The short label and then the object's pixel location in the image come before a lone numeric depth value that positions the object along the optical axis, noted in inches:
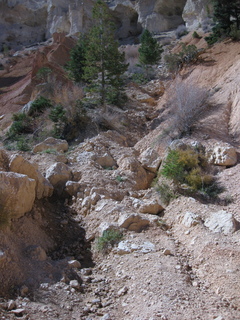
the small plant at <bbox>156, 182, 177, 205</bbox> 289.1
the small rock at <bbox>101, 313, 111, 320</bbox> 162.3
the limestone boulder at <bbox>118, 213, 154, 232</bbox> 242.8
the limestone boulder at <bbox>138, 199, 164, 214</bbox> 274.5
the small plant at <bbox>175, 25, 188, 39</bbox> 1181.4
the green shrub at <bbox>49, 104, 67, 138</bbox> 496.3
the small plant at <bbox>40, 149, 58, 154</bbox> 373.9
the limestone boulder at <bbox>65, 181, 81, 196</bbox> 295.6
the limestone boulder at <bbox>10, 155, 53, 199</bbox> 258.8
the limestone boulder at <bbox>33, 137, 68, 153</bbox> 390.1
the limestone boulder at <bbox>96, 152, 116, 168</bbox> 368.8
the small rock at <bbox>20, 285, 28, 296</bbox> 168.1
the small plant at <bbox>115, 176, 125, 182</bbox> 328.6
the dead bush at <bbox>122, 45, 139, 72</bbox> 936.1
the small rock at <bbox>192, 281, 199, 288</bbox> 187.2
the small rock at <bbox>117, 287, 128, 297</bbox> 183.5
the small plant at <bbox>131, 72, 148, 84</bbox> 790.5
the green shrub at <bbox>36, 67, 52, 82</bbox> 686.3
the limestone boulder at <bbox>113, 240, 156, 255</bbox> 218.1
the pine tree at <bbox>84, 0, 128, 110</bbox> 579.2
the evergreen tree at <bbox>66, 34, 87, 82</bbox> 700.6
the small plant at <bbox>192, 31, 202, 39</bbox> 955.3
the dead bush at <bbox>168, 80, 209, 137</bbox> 412.6
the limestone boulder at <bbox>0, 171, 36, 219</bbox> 211.9
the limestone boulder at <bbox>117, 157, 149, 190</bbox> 336.8
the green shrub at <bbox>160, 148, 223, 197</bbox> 296.2
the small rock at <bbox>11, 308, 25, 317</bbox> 150.3
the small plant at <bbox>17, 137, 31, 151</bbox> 408.5
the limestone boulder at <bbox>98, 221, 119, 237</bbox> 238.5
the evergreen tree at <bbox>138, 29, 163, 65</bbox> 821.2
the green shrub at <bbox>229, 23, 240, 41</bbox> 698.8
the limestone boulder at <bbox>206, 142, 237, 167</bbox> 325.4
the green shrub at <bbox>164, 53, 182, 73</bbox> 789.9
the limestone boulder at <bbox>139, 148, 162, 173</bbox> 362.9
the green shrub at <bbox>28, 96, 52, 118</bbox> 568.4
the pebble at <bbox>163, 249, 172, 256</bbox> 214.8
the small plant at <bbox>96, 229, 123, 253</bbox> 226.2
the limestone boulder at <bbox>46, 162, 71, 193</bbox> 299.3
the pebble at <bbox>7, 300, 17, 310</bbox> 153.5
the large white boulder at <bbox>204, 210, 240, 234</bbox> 219.6
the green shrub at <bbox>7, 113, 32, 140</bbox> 518.3
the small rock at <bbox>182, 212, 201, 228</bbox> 237.5
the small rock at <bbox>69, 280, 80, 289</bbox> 185.3
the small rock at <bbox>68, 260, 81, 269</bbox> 204.9
